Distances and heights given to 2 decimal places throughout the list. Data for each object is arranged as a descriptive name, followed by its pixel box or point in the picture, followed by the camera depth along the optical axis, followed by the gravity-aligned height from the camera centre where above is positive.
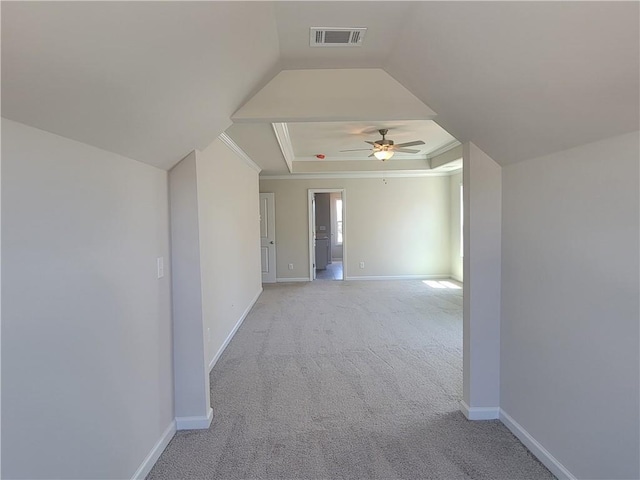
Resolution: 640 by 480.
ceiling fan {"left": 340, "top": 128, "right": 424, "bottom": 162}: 4.64 +1.11
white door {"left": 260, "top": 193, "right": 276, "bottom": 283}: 7.29 -0.17
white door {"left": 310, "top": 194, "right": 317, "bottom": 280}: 7.43 -0.14
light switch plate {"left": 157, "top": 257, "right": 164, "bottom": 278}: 2.04 -0.22
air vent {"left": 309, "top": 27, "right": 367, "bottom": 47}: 1.64 +0.96
